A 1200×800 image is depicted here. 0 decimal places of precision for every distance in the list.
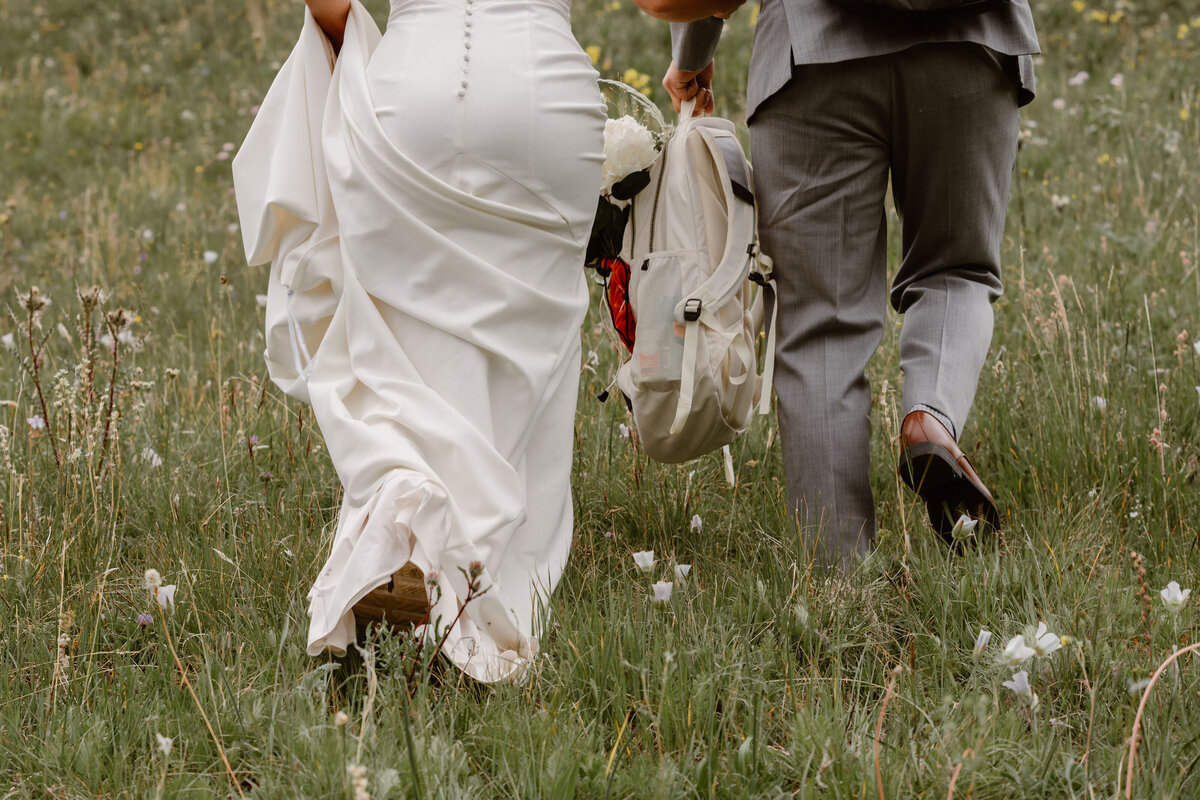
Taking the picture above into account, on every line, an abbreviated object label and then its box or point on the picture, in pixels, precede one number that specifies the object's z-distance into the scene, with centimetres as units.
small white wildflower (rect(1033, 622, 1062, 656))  400
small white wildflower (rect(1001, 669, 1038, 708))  376
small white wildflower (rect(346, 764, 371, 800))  265
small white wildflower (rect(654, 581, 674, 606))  464
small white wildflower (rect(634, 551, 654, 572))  505
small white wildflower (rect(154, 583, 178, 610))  459
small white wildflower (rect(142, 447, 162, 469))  670
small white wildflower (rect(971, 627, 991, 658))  416
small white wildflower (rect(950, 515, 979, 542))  506
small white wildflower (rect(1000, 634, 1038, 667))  385
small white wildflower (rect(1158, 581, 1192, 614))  417
